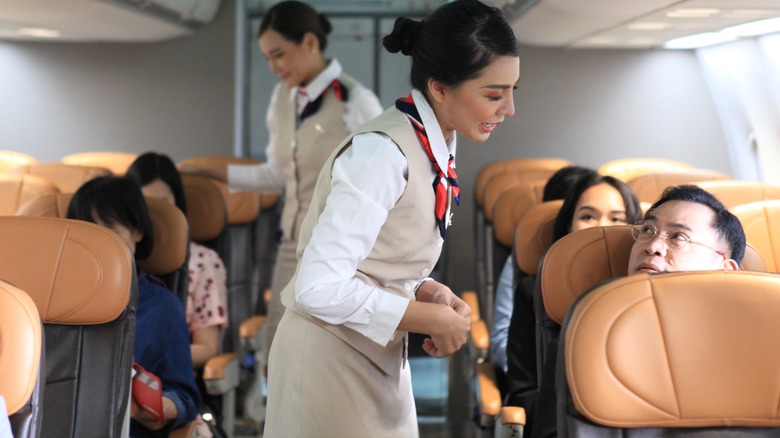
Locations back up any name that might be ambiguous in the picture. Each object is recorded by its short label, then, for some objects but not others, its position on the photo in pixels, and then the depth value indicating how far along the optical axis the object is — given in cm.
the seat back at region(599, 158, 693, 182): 548
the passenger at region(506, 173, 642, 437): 306
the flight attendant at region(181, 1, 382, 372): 395
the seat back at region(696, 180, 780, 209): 345
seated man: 223
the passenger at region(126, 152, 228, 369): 375
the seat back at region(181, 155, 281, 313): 484
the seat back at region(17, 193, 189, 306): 313
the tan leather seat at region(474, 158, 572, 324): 499
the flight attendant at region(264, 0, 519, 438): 180
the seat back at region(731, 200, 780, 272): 273
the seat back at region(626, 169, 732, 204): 414
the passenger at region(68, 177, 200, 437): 274
